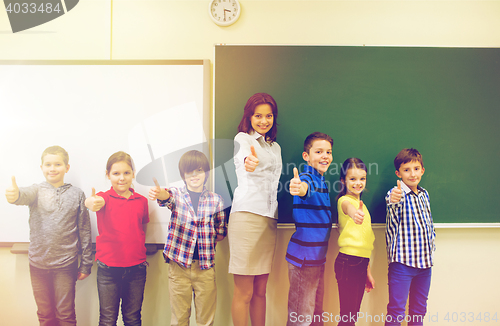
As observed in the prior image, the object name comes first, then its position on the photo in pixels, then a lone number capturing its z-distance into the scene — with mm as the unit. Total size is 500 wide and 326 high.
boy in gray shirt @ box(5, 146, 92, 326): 1551
